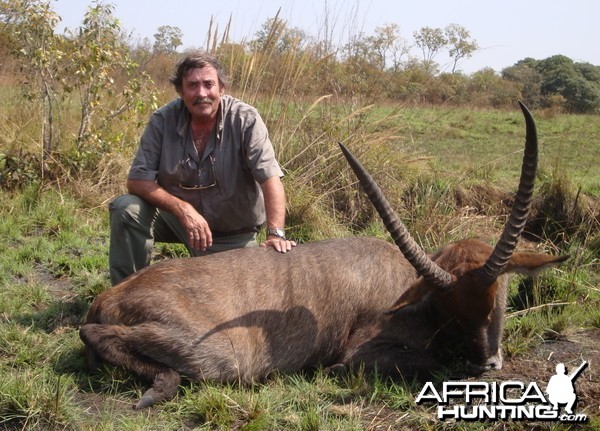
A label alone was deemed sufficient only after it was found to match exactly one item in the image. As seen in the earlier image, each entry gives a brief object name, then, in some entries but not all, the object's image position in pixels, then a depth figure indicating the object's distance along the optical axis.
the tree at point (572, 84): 18.53
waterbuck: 3.84
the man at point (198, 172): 5.05
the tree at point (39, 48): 7.28
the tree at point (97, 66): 7.45
